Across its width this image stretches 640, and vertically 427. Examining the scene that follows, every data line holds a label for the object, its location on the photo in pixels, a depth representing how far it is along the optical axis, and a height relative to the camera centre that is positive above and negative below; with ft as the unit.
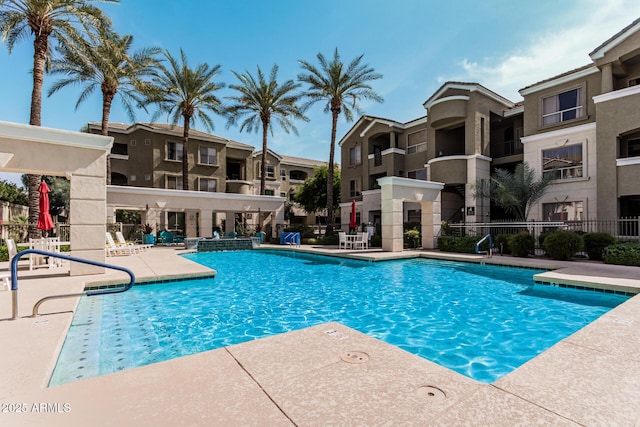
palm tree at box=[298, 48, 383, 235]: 80.18 +34.59
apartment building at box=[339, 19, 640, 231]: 54.29 +17.63
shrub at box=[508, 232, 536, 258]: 47.57 -3.15
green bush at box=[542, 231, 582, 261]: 42.55 -2.92
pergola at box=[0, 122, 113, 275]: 27.73 +5.11
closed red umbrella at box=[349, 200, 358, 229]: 66.49 +0.45
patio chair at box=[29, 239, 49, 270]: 34.13 -3.81
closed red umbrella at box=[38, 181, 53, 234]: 32.88 +0.73
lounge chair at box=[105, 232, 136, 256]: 48.97 -4.27
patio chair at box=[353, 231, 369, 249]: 60.85 -3.57
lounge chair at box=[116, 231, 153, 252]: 53.67 -3.90
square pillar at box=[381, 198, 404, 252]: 53.98 -0.45
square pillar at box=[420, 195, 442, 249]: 59.77 +0.45
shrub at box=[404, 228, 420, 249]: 61.98 -3.00
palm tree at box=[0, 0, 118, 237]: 46.26 +29.25
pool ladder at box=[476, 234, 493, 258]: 45.71 -3.20
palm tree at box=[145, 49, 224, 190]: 81.76 +33.80
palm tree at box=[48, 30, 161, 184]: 63.46 +31.93
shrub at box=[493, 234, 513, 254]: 50.88 -3.09
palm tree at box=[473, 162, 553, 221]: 58.65 +5.99
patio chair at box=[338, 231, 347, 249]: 60.85 -3.07
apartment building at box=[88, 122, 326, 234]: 100.32 +20.04
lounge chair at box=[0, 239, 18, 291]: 23.72 -4.59
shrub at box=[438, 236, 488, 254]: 53.16 -3.61
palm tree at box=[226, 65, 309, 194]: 89.04 +33.33
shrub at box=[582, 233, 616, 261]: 41.86 -2.59
